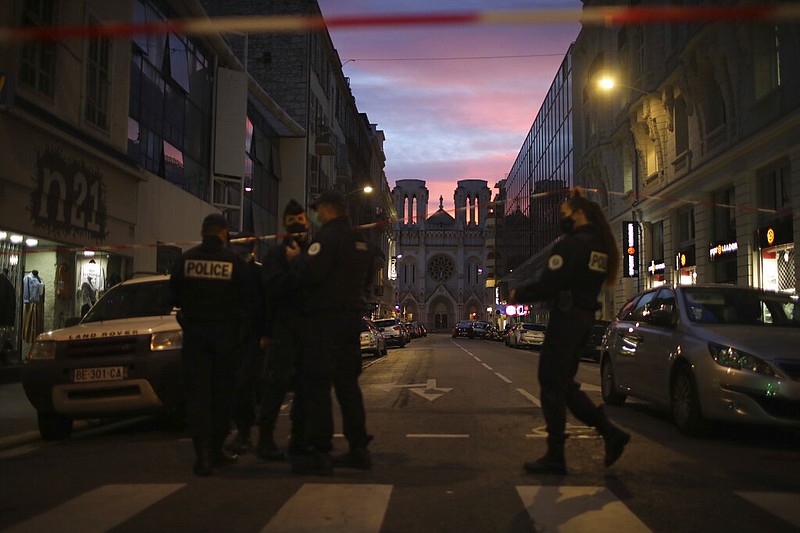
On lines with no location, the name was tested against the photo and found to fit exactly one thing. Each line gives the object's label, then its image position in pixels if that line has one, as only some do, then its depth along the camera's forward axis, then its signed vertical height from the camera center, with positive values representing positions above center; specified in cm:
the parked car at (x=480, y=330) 6406 -136
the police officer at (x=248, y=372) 612 -49
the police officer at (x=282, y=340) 560 -21
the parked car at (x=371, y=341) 2552 -93
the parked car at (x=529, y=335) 3534 -99
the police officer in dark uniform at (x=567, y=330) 532 -11
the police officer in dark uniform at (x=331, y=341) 535 -20
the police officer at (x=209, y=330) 551 -13
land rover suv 709 -55
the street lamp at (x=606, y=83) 2605 +819
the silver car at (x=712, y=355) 680 -41
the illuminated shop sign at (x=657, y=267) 3212 +211
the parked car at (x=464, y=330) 6575 -139
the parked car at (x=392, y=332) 3550 -86
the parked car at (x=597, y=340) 2303 -81
